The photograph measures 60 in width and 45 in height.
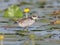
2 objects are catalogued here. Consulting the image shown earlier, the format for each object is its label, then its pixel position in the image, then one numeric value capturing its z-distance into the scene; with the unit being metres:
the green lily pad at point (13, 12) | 9.03
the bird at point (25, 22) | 8.19
